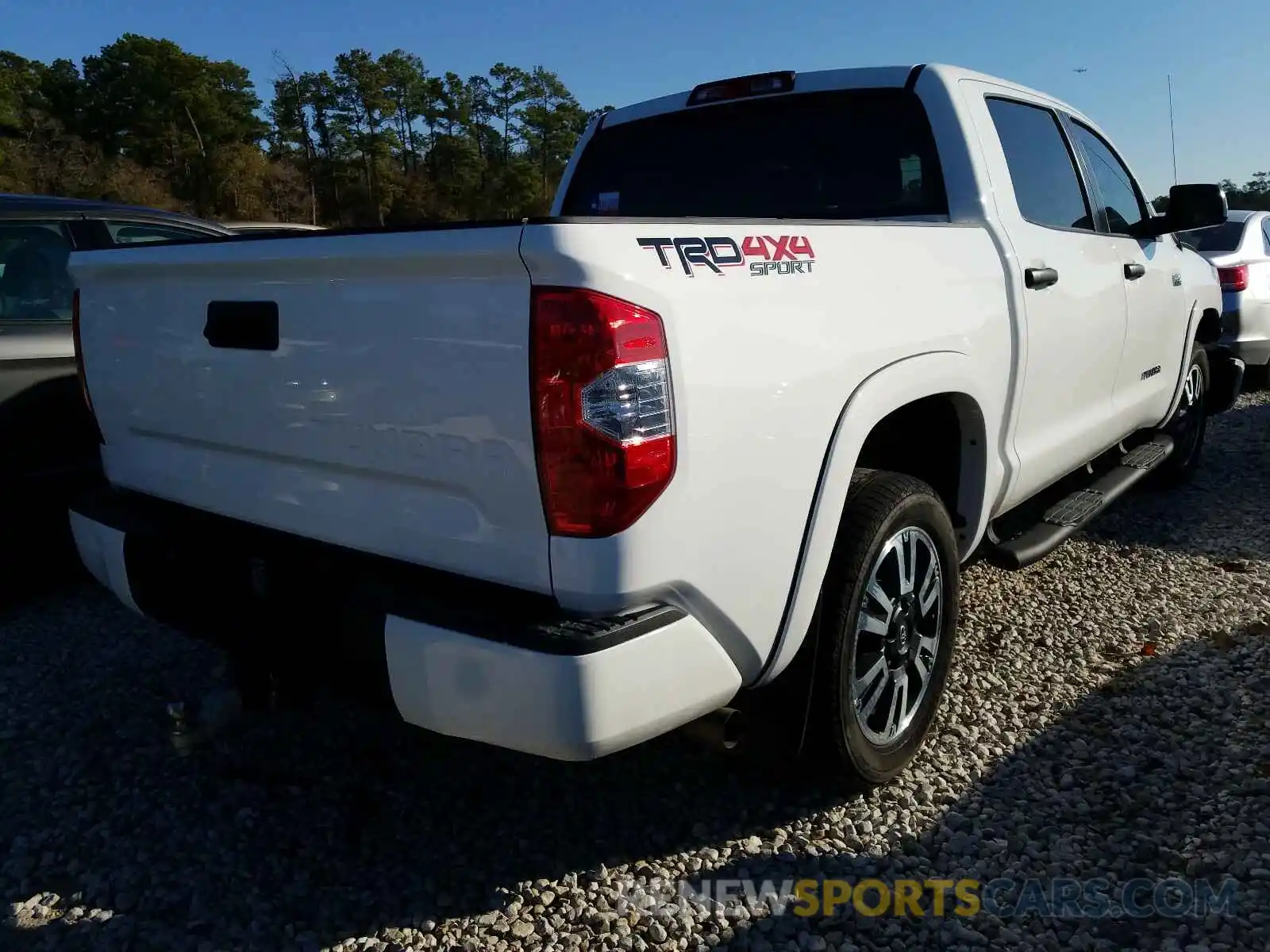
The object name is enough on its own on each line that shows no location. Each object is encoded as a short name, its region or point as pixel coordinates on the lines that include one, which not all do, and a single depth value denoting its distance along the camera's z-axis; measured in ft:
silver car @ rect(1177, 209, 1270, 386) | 25.90
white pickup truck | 5.65
